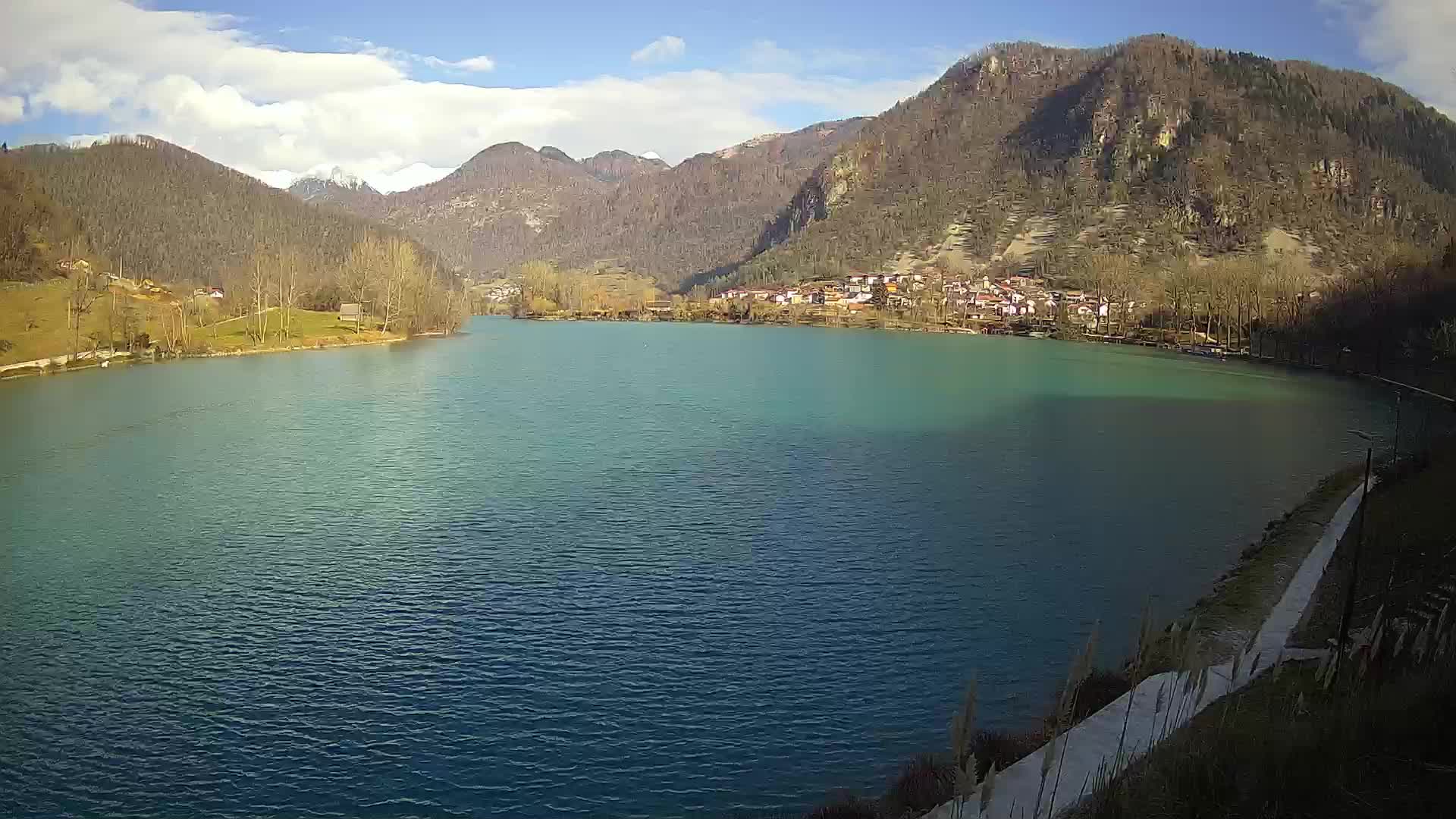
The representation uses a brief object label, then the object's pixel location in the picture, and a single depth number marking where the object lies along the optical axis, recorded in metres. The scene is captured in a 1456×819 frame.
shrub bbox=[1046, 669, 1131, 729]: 12.50
